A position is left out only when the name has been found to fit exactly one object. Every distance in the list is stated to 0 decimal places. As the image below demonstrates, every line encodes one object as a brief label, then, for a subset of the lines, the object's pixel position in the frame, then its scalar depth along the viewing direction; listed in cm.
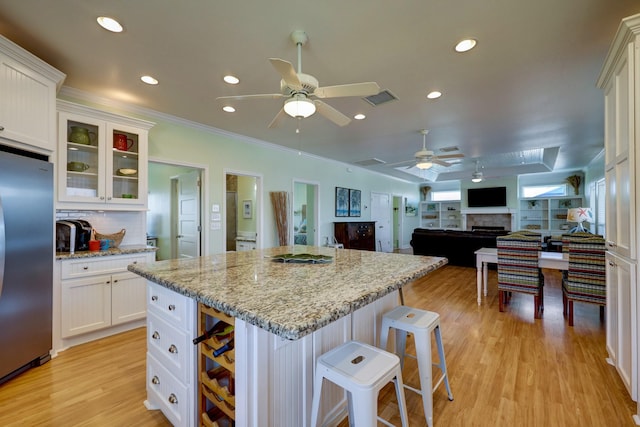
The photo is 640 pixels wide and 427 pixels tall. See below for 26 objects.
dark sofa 597
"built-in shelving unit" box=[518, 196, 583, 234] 841
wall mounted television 911
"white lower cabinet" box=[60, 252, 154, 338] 253
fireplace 908
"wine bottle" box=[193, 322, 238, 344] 132
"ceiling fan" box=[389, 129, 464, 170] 412
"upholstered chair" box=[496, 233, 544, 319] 326
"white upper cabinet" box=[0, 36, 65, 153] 198
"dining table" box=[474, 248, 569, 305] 319
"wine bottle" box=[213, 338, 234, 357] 122
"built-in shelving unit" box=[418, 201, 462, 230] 1054
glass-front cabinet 266
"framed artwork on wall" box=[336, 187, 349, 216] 661
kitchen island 103
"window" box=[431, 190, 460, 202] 1064
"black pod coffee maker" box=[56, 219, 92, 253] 269
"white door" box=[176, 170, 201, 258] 410
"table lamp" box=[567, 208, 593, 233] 521
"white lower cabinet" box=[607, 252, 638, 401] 168
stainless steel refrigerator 195
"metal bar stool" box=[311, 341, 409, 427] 106
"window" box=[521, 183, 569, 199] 862
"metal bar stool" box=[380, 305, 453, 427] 156
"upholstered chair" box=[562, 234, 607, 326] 284
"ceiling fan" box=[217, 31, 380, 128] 185
